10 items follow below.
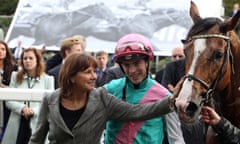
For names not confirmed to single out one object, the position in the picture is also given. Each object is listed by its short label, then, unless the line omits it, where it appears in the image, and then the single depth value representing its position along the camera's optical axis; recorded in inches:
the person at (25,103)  182.5
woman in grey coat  125.5
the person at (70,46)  232.8
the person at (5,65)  222.9
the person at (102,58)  384.3
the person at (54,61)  273.9
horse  118.3
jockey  126.3
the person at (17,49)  508.9
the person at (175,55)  286.2
